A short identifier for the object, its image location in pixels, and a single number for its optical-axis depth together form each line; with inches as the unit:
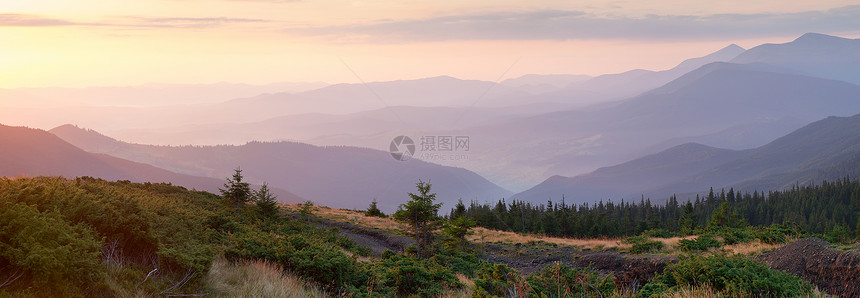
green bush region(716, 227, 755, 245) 879.7
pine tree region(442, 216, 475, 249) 886.4
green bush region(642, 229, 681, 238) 1314.1
